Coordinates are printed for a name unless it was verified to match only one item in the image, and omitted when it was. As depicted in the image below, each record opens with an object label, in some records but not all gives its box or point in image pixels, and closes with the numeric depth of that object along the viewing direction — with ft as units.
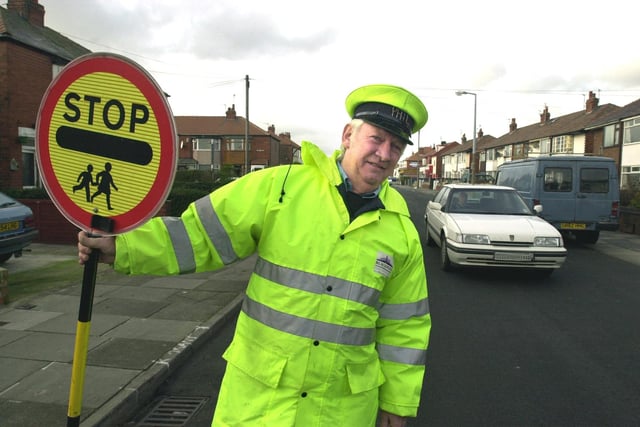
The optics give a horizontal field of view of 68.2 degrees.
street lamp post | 120.37
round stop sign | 4.91
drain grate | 11.06
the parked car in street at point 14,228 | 24.54
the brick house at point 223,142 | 174.19
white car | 25.82
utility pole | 111.31
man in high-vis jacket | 5.45
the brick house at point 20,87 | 54.80
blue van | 43.04
